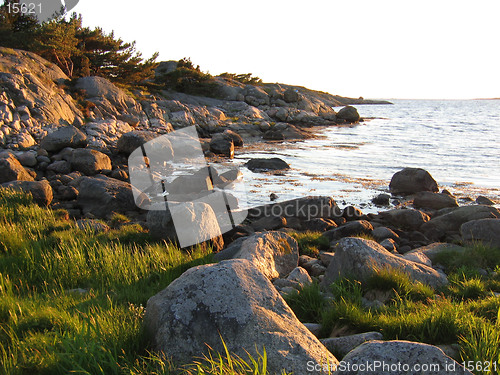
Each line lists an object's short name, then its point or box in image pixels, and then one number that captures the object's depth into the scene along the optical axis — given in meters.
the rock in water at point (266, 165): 20.83
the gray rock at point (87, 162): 16.50
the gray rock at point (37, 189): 11.70
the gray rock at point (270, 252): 6.57
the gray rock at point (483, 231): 8.60
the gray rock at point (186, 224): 7.54
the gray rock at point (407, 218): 11.10
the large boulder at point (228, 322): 3.05
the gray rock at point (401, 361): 2.47
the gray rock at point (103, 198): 11.60
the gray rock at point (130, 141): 20.75
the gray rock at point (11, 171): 13.66
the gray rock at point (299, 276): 6.19
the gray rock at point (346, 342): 3.59
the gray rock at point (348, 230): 9.69
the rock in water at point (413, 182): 16.12
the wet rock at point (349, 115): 58.91
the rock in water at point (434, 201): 13.88
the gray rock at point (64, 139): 18.28
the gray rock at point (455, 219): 10.45
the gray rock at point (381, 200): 14.50
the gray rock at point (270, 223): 10.78
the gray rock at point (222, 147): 25.56
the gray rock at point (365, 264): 5.85
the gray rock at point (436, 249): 7.98
